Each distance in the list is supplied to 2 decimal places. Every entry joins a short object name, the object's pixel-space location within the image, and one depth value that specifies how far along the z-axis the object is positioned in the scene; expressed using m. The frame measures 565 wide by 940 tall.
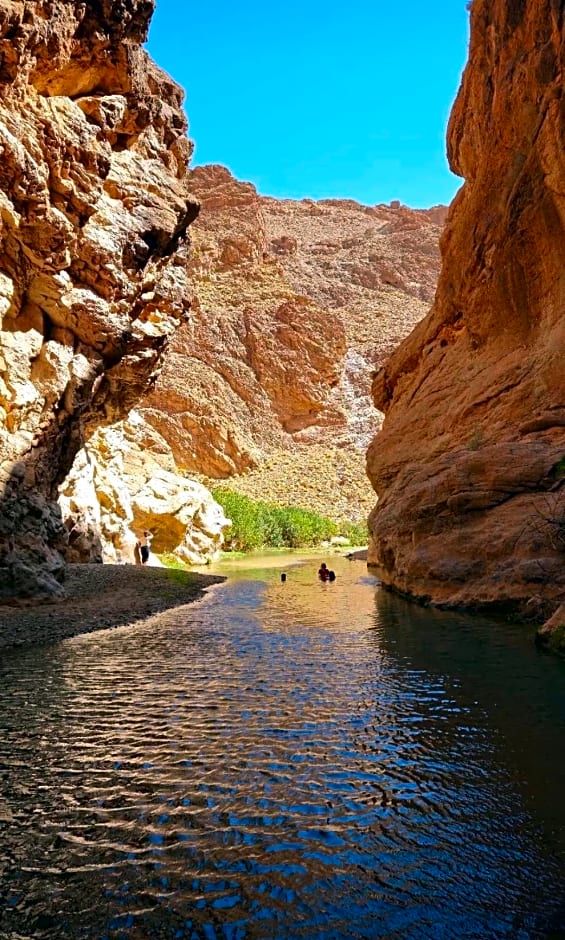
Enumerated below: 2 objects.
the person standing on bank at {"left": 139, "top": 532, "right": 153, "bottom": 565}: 31.64
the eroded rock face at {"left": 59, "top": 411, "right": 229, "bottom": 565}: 27.91
